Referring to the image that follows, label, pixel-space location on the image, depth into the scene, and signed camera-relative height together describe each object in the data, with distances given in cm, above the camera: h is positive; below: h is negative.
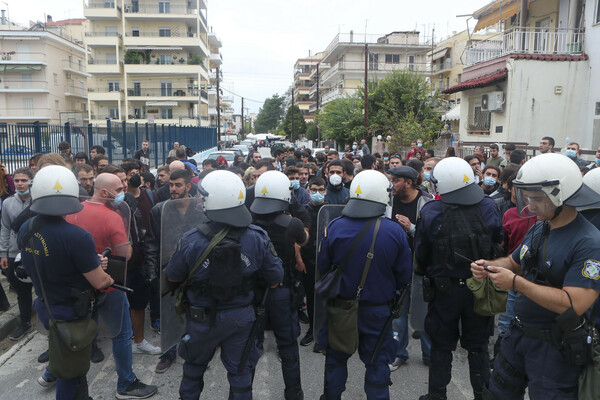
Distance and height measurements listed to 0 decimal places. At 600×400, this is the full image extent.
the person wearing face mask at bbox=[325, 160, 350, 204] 526 -58
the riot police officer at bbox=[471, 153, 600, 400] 231 -72
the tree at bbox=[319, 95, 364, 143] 3138 +168
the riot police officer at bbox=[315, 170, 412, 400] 324 -91
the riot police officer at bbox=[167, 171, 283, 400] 291 -91
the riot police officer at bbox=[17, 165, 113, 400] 289 -72
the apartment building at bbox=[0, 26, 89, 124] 4697 +674
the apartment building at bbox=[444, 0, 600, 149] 1466 +215
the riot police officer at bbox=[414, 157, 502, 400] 332 -85
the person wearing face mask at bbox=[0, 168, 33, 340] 487 -85
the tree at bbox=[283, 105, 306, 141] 7144 +272
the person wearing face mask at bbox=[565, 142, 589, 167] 754 -13
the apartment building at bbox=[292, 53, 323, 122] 7850 +1138
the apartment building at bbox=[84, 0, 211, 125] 4678 +845
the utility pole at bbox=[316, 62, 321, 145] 4553 +90
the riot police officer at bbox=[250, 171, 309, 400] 356 -103
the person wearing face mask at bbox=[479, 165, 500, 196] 583 -44
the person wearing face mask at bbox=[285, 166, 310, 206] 506 -59
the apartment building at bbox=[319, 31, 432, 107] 4922 +972
